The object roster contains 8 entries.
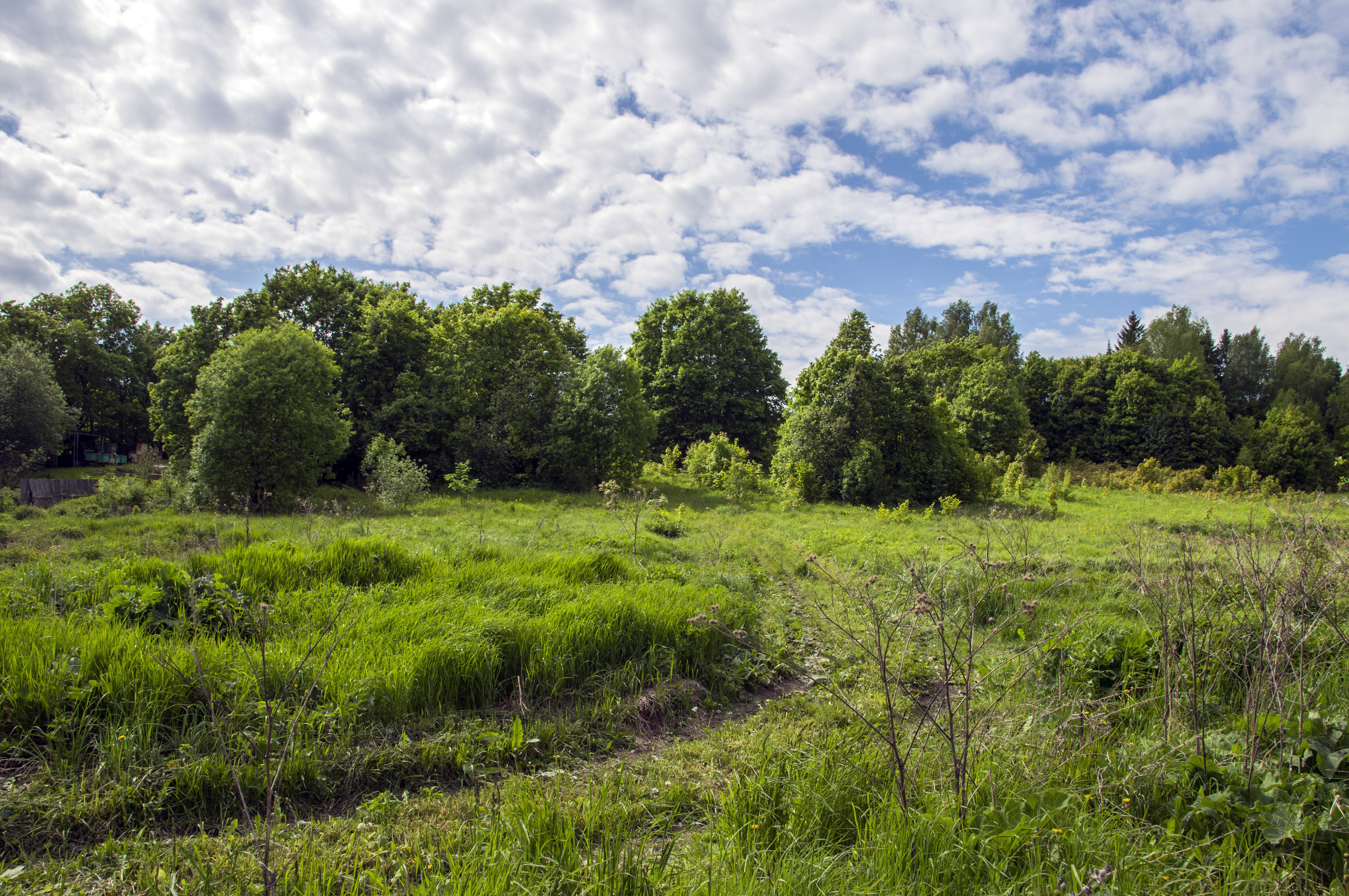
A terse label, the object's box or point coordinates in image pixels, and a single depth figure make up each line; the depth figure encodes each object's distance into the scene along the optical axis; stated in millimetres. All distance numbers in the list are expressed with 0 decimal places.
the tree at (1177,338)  50094
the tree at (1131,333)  58938
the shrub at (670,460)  29547
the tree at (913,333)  57634
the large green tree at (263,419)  17797
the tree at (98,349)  36750
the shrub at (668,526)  13508
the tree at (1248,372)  49844
